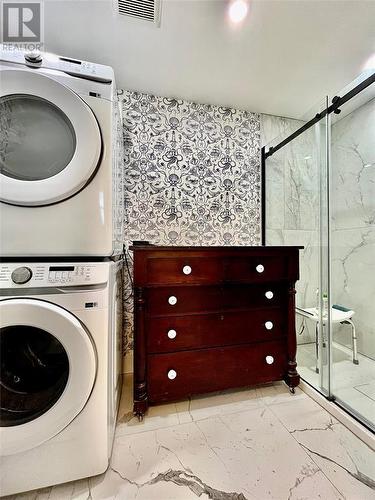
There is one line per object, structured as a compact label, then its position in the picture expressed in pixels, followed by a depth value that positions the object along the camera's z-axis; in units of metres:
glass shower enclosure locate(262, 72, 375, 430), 1.48
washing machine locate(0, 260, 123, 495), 0.79
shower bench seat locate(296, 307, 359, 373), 1.61
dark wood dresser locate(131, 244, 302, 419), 1.22
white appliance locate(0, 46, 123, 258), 0.84
